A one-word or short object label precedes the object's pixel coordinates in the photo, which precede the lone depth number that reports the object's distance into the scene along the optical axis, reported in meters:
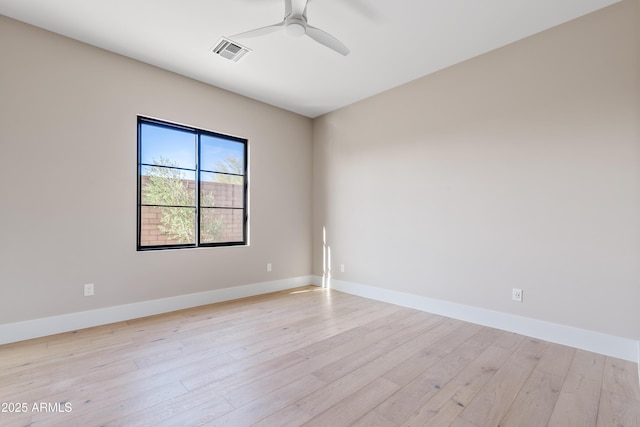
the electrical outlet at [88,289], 2.91
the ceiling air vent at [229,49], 2.88
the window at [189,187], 3.39
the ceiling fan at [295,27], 2.19
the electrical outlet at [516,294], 2.81
